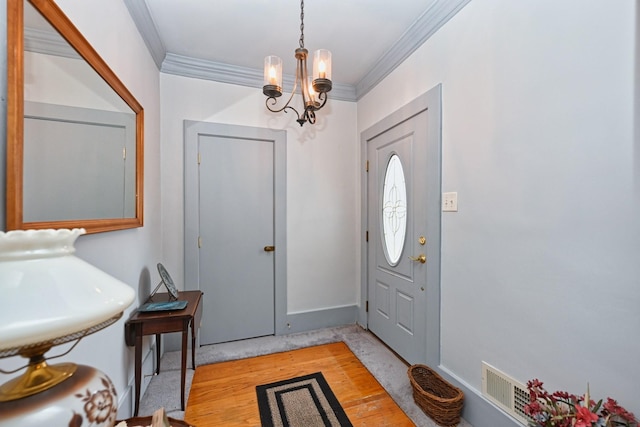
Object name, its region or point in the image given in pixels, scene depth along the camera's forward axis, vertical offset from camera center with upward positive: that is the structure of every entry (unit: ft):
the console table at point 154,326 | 5.67 -2.37
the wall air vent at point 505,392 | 4.67 -3.09
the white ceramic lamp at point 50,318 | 1.50 -0.61
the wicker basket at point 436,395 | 5.50 -3.80
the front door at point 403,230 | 6.65 -0.51
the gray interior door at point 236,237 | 8.77 -0.85
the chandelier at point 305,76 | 5.21 +2.60
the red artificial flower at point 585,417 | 3.11 -2.24
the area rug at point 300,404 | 5.68 -4.17
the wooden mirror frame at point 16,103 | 2.68 +1.01
